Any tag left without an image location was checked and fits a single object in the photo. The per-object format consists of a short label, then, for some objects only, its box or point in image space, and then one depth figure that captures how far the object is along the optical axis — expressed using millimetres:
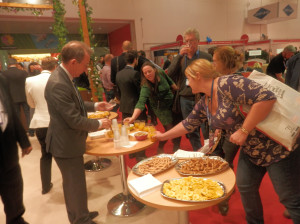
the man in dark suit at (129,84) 3197
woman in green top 2934
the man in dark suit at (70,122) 1744
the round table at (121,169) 1934
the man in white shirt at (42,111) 2559
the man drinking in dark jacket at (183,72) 2833
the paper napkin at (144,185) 1313
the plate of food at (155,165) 1542
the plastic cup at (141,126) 2403
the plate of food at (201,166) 1460
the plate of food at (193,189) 1215
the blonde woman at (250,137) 1286
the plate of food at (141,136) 2121
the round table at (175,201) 1182
